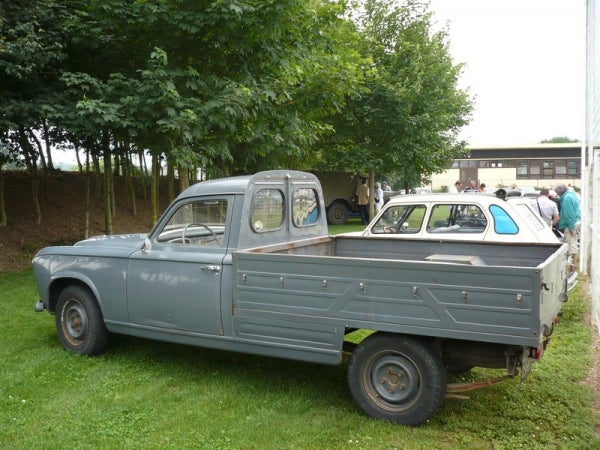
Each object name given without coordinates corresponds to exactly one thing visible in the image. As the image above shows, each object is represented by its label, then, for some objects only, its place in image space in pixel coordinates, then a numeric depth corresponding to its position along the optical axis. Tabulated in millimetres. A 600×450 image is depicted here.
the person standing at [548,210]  11922
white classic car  7242
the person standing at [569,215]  10586
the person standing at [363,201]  23719
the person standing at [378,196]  23547
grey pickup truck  3920
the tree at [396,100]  18953
